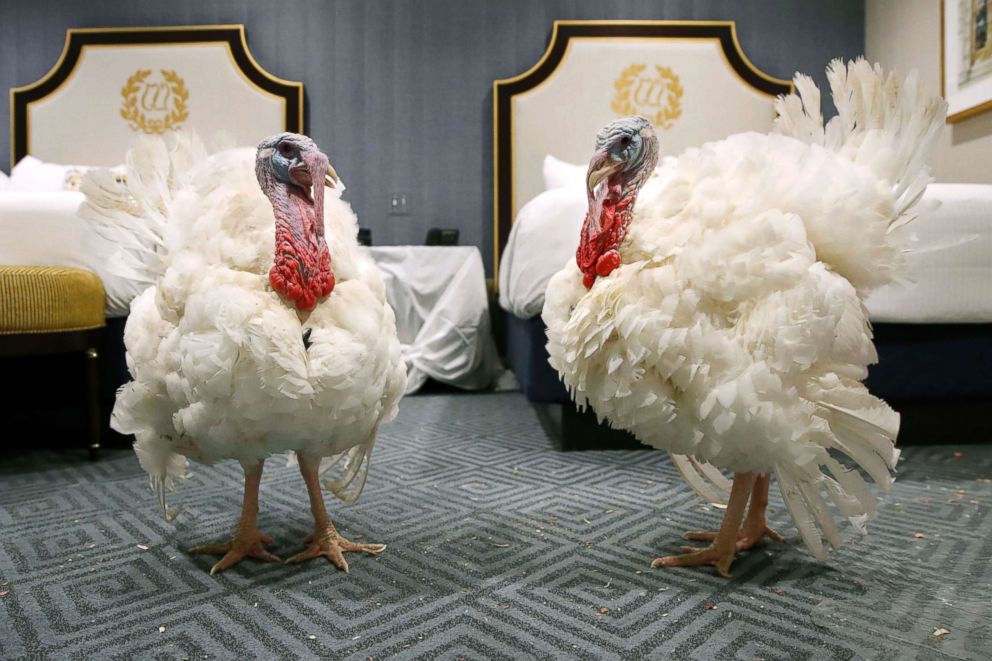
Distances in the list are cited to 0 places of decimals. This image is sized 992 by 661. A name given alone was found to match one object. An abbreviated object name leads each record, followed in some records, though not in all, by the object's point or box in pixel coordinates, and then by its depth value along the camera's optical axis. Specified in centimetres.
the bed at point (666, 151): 221
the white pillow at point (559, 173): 397
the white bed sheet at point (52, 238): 226
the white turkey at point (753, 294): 119
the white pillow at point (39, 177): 392
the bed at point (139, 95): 439
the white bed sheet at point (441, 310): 367
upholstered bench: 206
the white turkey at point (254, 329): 119
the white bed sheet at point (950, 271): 218
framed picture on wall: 326
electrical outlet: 448
